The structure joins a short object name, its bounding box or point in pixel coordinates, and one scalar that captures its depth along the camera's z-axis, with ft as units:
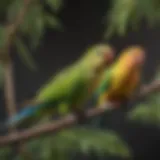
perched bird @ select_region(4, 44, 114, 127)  17.55
